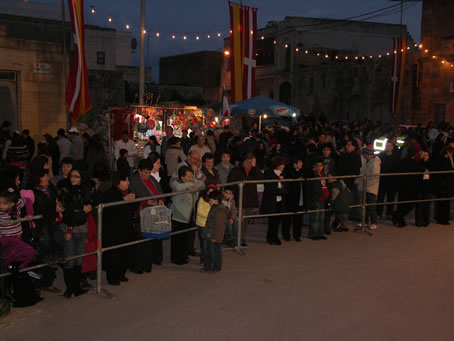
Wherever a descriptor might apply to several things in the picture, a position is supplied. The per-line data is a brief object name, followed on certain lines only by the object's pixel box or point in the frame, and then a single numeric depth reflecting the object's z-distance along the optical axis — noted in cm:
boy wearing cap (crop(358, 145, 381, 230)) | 990
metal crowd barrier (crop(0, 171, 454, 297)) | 602
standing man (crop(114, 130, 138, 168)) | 1341
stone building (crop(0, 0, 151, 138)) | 1773
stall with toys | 1577
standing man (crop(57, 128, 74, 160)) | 1393
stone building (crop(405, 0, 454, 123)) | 2808
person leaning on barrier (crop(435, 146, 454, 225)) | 1065
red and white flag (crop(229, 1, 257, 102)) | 1741
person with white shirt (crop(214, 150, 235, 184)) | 888
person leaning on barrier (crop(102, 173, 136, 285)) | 638
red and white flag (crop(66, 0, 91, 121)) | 1413
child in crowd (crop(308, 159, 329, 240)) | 904
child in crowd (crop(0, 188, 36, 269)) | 539
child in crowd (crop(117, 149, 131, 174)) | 1087
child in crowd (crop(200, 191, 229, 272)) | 695
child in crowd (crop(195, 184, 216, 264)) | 719
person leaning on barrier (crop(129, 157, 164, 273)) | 694
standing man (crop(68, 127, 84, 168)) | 1470
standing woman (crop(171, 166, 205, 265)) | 746
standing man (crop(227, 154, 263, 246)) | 840
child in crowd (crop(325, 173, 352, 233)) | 932
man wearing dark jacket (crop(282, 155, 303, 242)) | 881
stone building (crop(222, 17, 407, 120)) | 3509
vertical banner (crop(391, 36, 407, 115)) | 2718
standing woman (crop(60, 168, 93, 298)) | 585
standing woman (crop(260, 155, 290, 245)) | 858
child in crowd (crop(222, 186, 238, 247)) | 750
